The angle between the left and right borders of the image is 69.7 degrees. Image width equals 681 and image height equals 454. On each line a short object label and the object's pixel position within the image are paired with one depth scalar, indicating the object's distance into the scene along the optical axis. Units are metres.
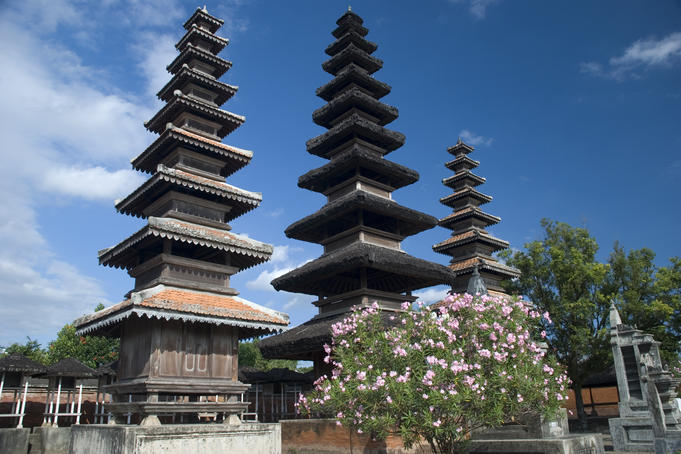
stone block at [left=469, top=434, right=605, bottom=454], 11.33
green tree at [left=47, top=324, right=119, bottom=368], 42.88
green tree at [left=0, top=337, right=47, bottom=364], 47.00
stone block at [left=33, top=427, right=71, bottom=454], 20.92
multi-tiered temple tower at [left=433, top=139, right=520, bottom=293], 33.75
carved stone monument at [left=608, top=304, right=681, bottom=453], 16.44
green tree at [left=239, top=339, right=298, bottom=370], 62.75
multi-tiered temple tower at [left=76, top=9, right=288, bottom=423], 14.48
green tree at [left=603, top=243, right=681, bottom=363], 31.84
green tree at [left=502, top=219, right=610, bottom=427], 31.98
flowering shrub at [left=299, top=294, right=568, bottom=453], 9.60
